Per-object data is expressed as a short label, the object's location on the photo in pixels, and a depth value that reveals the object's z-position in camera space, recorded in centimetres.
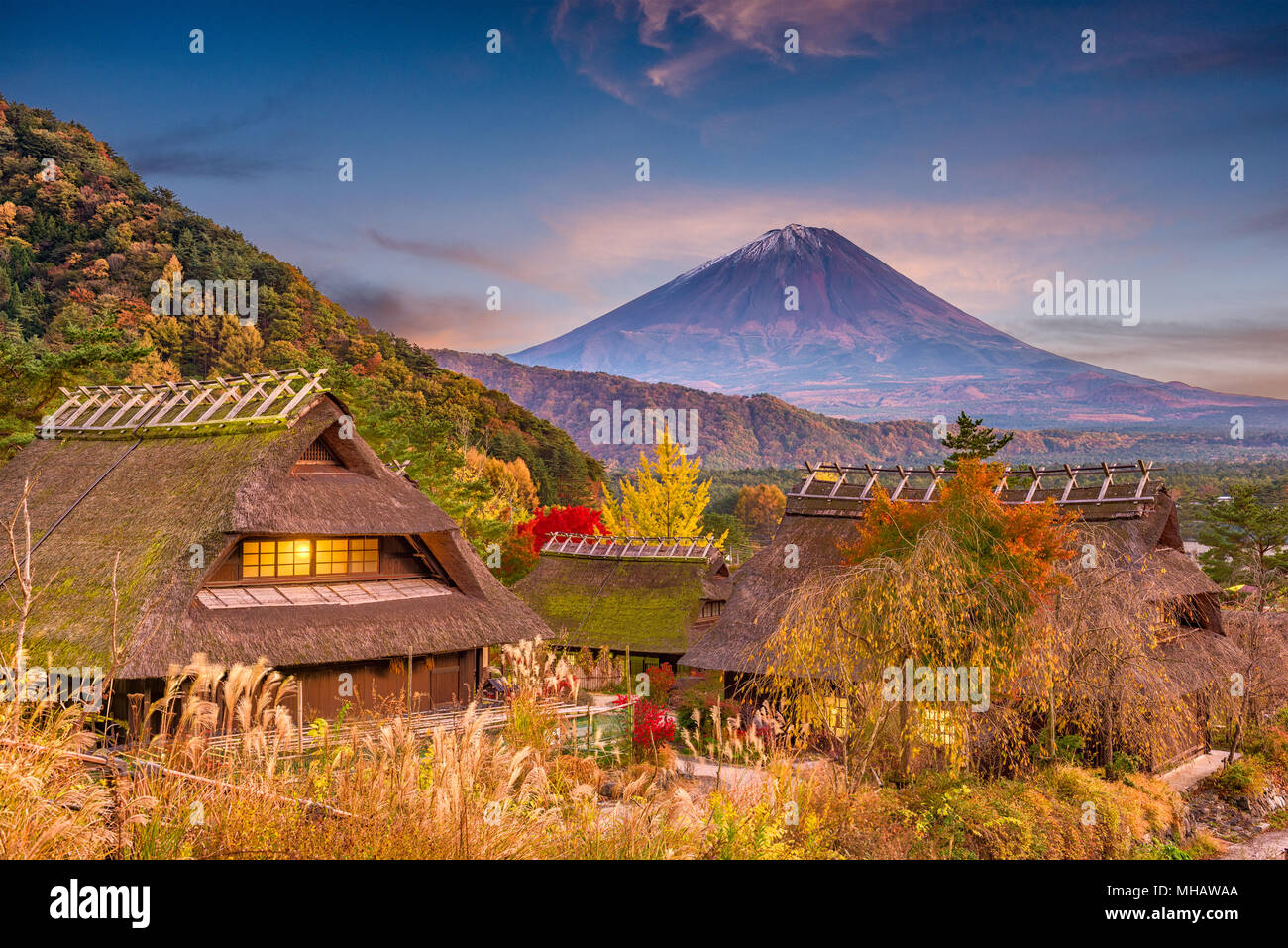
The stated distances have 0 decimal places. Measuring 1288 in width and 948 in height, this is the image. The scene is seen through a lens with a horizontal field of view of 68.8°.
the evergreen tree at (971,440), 3488
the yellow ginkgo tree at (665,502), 4891
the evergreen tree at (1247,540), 4288
